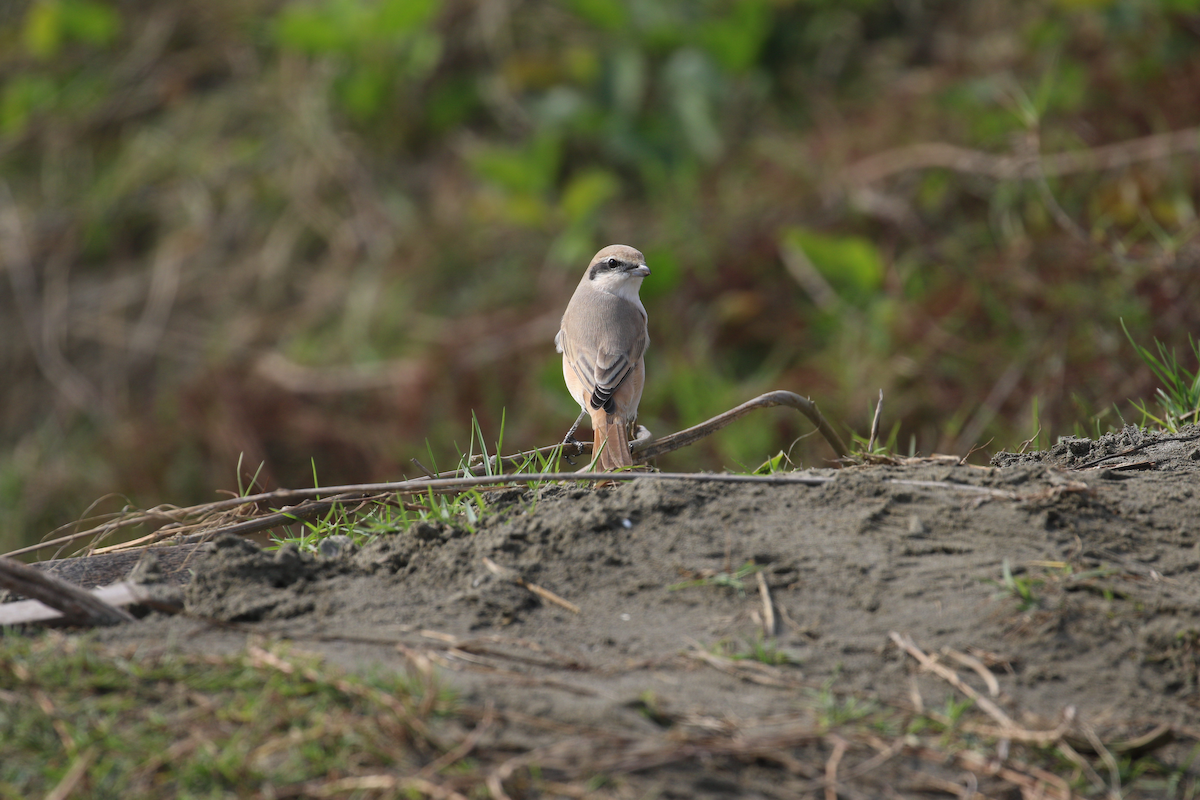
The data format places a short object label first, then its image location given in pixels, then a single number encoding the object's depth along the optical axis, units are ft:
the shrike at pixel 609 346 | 35.40
